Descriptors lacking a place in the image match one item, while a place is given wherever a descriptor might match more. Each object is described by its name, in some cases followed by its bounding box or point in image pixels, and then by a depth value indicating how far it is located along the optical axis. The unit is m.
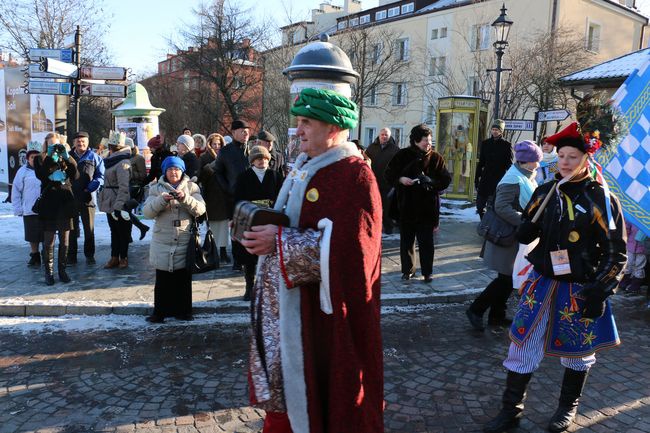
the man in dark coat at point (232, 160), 6.98
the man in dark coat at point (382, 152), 10.34
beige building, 29.35
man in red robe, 2.22
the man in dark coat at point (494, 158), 11.06
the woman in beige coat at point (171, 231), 5.42
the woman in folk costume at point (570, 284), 3.32
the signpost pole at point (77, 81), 10.62
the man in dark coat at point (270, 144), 6.95
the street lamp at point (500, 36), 13.29
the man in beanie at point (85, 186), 7.78
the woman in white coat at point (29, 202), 7.48
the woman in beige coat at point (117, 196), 7.61
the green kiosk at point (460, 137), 15.46
